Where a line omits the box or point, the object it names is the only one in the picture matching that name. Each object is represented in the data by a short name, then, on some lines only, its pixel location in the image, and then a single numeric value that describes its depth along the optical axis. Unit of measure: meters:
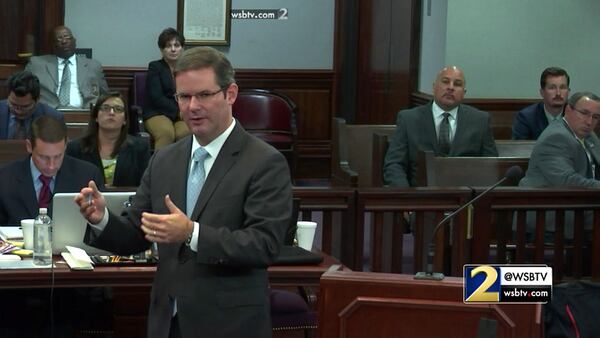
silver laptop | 7.61
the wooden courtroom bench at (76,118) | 13.84
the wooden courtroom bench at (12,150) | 11.53
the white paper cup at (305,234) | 8.13
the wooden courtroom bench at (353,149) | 13.59
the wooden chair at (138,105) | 17.80
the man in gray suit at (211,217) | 5.31
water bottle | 7.59
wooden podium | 4.47
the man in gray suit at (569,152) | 11.10
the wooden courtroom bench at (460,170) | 11.45
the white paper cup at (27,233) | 7.94
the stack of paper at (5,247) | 7.84
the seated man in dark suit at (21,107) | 13.25
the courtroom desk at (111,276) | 7.43
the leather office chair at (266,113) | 19.00
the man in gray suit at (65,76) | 17.66
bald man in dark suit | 12.83
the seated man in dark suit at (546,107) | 14.74
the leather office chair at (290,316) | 8.70
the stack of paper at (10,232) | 8.26
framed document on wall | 19.95
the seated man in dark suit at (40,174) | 8.76
